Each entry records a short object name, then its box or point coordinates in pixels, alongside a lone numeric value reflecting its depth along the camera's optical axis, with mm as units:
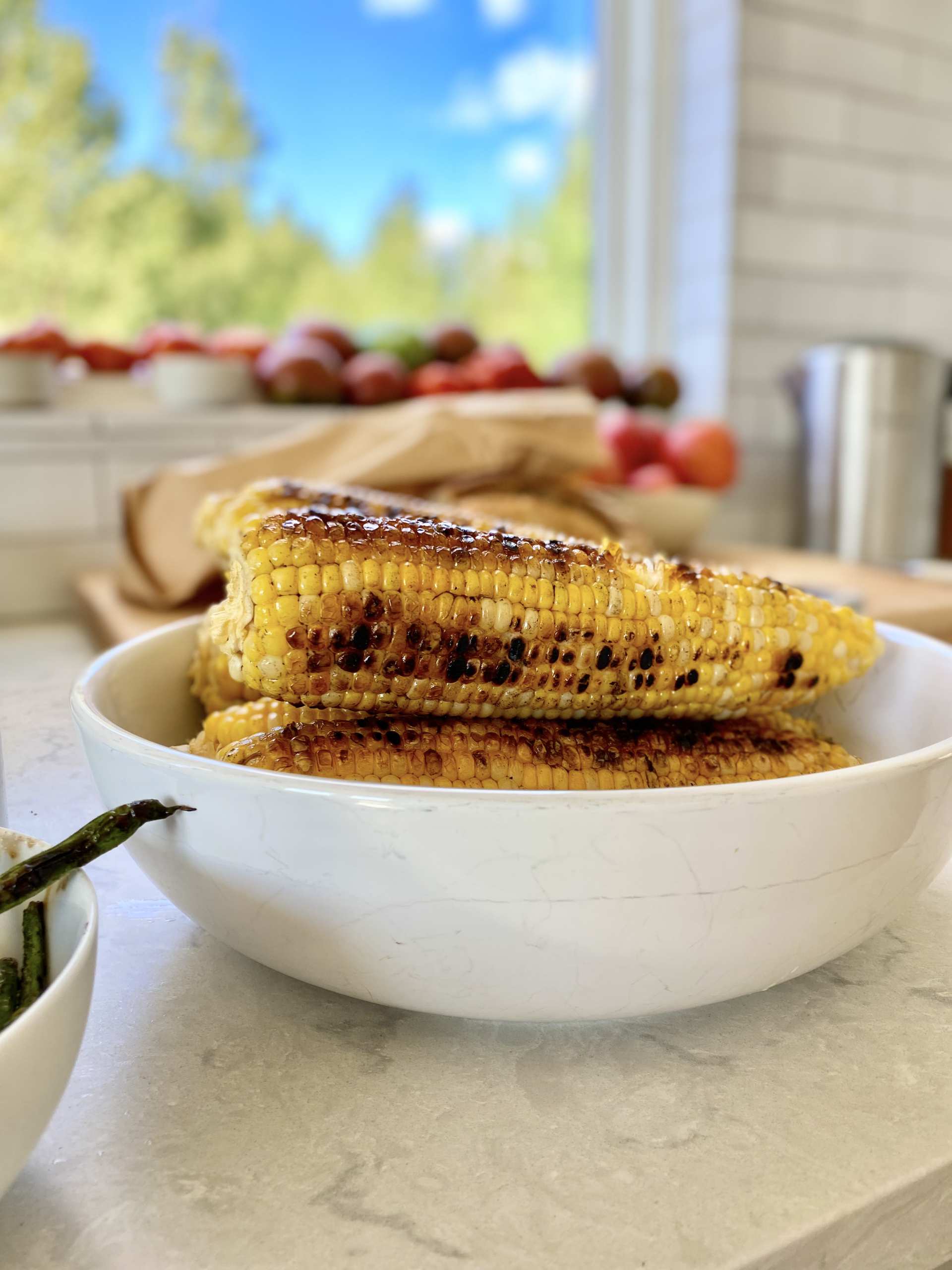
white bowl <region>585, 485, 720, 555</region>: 1092
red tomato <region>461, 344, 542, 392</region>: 1375
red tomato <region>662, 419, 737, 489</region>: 1275
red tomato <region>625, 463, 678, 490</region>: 1215
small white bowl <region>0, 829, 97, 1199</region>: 210
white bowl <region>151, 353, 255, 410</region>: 1301
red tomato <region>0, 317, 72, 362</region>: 1268
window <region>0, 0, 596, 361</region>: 1453
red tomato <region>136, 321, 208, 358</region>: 1381
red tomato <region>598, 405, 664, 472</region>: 1289
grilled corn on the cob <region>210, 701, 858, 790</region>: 316
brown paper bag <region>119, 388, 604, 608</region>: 926
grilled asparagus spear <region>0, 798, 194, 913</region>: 247
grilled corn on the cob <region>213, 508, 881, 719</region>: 312
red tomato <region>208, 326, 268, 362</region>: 1392
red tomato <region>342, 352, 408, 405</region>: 1307
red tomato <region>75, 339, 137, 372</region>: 1373
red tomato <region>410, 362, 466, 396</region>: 1335
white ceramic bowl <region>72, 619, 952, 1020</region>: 259
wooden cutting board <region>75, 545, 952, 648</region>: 875
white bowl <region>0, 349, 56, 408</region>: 1183
